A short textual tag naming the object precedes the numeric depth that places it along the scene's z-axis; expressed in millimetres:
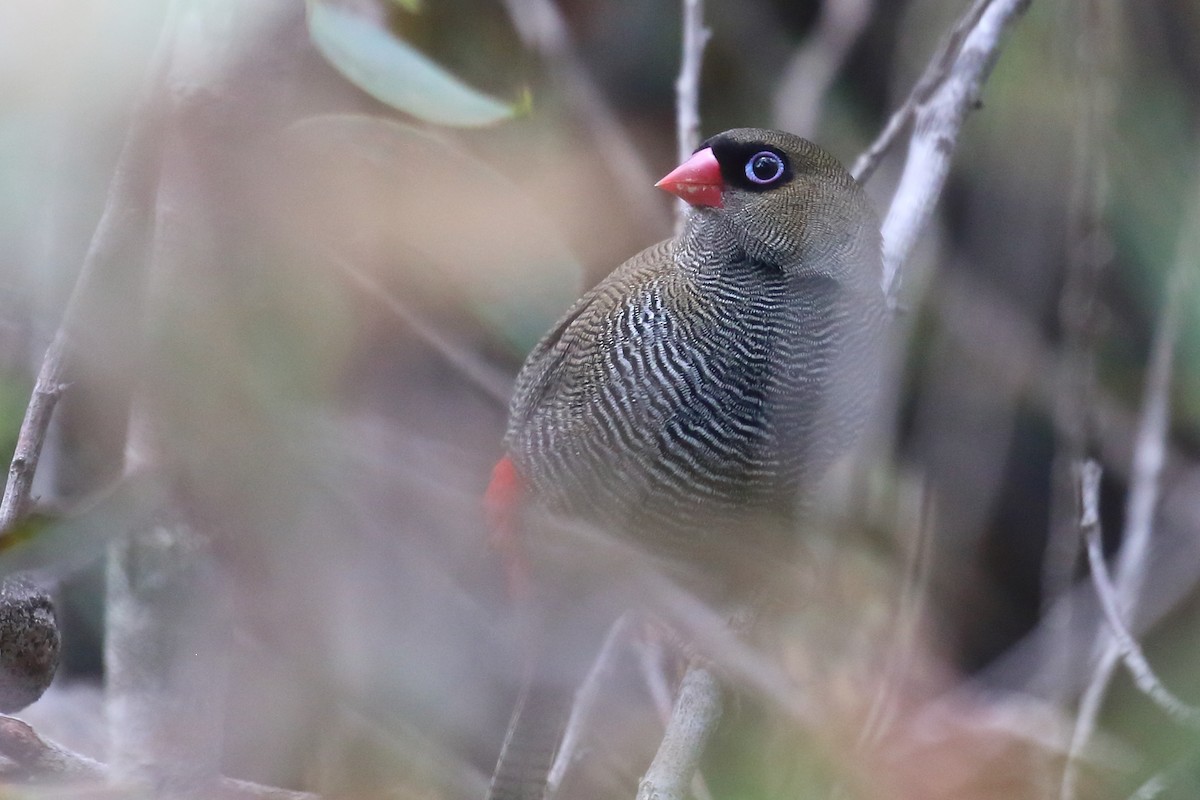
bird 4547
